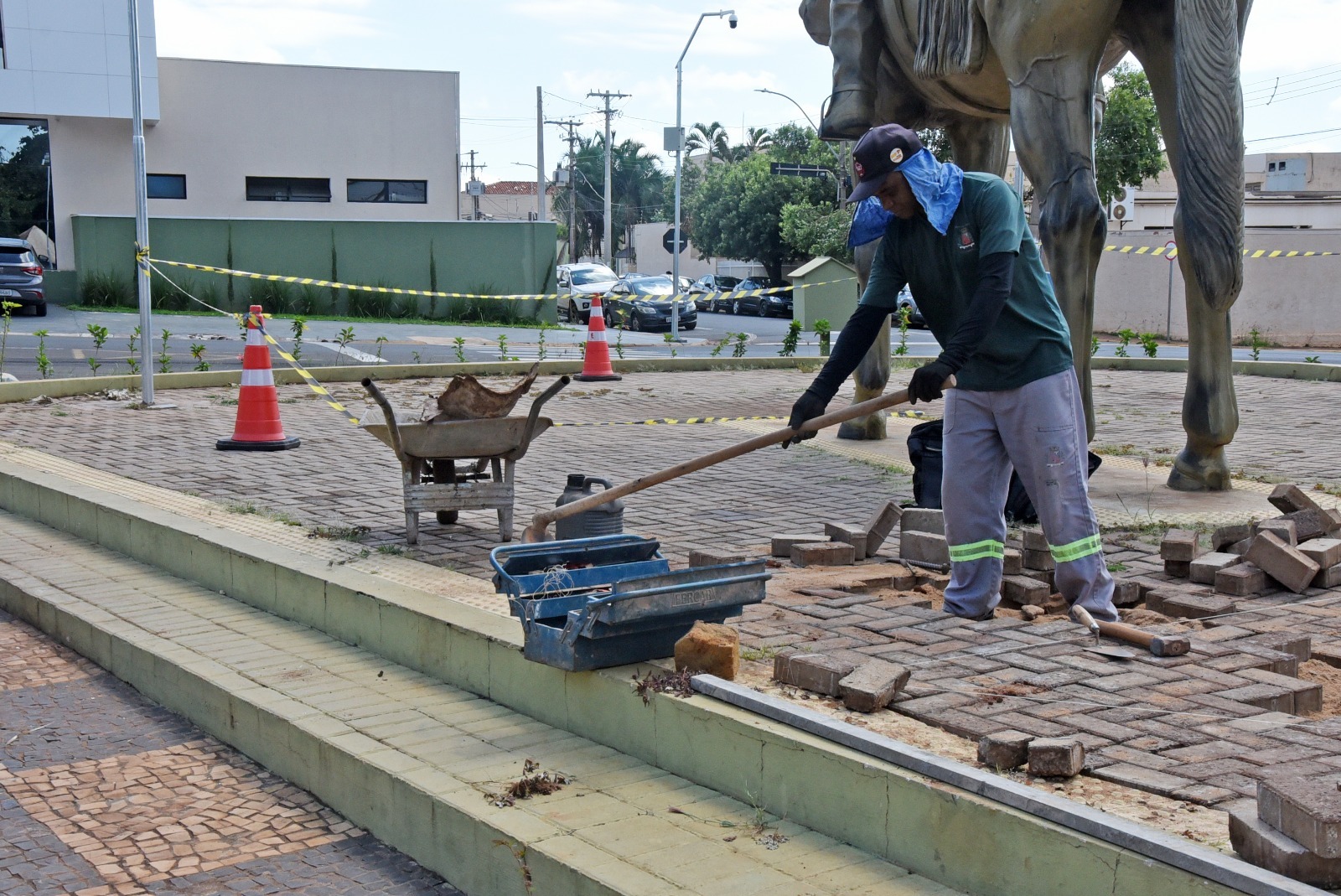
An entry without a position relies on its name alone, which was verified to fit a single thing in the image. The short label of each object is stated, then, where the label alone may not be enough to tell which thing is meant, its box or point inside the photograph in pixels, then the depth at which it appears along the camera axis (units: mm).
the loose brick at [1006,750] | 3533
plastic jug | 6520
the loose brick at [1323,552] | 5809
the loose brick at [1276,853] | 2801
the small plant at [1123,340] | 18836
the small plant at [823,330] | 19250
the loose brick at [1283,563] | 5707
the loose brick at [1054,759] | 3465
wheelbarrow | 7066
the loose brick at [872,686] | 4035
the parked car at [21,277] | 27250
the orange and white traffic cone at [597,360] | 16469
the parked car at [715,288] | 49128
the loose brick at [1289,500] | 6367
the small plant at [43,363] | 15250
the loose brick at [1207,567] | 5832
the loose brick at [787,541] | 6500
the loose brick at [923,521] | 6406
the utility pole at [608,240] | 68750
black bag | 6914
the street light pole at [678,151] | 28812
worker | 4988
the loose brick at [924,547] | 6117
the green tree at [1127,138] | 41844
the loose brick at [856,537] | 6387
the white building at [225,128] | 32562
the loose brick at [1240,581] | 5695
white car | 38594
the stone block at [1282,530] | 6020
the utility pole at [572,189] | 88375
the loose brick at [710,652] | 4332
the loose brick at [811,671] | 4191
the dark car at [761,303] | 47500
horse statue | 6441
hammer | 4594
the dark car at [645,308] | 36281
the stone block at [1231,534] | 6215
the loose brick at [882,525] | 6414
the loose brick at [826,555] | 6305
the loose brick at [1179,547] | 5941
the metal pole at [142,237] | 13016
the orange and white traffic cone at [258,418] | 10562
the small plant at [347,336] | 19188
